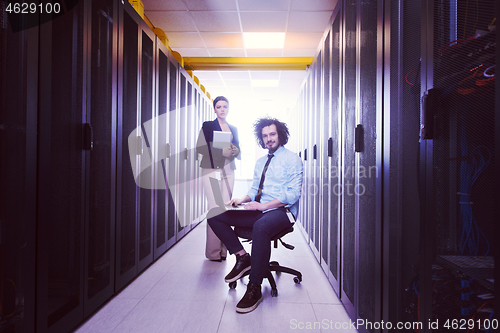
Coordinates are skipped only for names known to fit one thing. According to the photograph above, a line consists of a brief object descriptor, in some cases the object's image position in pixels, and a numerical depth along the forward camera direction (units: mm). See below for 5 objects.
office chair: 1896
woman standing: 2557
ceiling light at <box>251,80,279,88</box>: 5992
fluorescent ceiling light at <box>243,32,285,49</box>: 3851
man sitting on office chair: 1778
